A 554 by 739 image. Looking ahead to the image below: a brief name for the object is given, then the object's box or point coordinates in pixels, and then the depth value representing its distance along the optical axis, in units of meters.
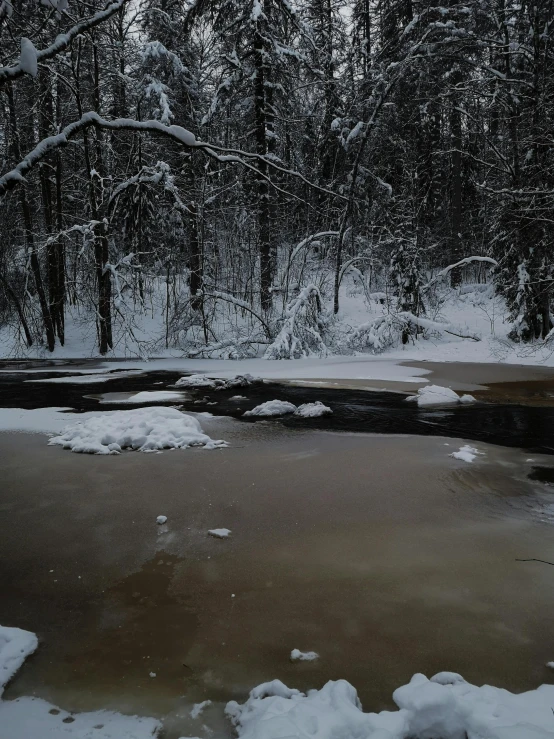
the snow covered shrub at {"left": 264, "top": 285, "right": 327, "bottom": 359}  15.98
